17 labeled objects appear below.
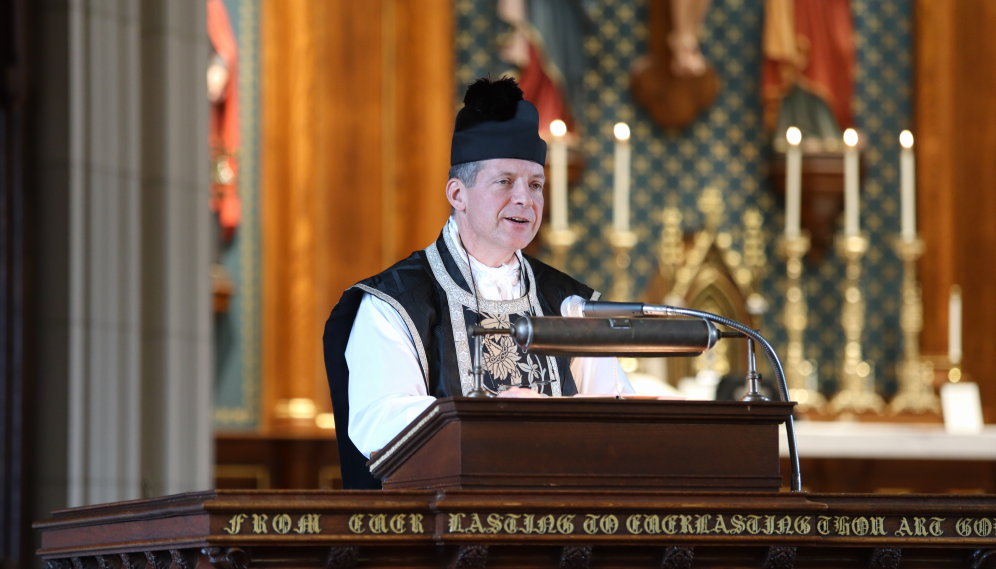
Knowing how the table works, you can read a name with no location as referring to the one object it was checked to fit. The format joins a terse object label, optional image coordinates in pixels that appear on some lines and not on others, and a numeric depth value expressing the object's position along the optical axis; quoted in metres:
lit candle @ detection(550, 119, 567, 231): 15.53
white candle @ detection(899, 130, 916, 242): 15.82
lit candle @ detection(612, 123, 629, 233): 15.60
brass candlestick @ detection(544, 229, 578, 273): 15.64
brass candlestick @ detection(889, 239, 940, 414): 16.33
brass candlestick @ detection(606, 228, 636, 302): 15.84
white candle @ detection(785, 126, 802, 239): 16.12
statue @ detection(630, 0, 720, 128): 16.81
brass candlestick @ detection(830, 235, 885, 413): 16.33
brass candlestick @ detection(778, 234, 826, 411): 16.23
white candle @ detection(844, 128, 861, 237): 15.69
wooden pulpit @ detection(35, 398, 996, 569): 4.41
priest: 6.65
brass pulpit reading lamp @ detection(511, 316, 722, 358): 4.83
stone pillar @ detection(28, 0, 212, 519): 10.19
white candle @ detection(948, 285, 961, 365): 16.09
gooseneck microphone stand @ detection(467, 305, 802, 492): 4.79
